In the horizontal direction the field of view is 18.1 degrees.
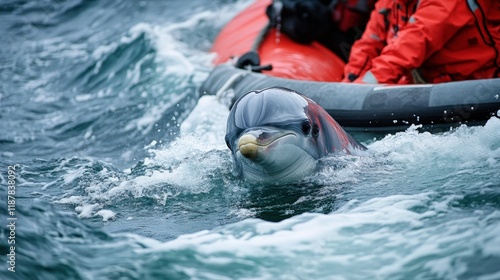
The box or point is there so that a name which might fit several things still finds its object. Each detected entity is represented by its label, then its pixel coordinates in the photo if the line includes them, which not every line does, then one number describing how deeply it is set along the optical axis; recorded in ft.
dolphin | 29.25
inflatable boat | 36.78
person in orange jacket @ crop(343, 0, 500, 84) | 40.27
